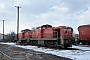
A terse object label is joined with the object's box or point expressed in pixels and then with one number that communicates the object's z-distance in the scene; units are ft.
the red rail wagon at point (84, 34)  113.19
